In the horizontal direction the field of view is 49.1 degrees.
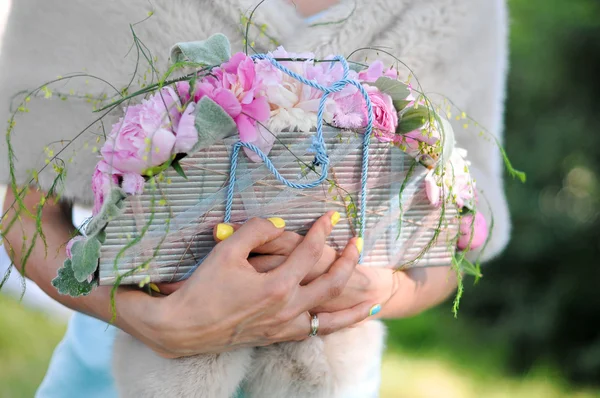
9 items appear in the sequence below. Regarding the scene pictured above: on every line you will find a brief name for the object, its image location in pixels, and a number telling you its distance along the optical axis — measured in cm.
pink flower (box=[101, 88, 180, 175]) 86
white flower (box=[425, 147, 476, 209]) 105
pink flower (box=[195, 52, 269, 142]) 90
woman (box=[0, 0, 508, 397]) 96
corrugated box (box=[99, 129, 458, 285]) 90
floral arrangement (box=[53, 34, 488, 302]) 87
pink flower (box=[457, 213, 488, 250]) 117
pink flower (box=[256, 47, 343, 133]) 92
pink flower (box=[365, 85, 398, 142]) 99
